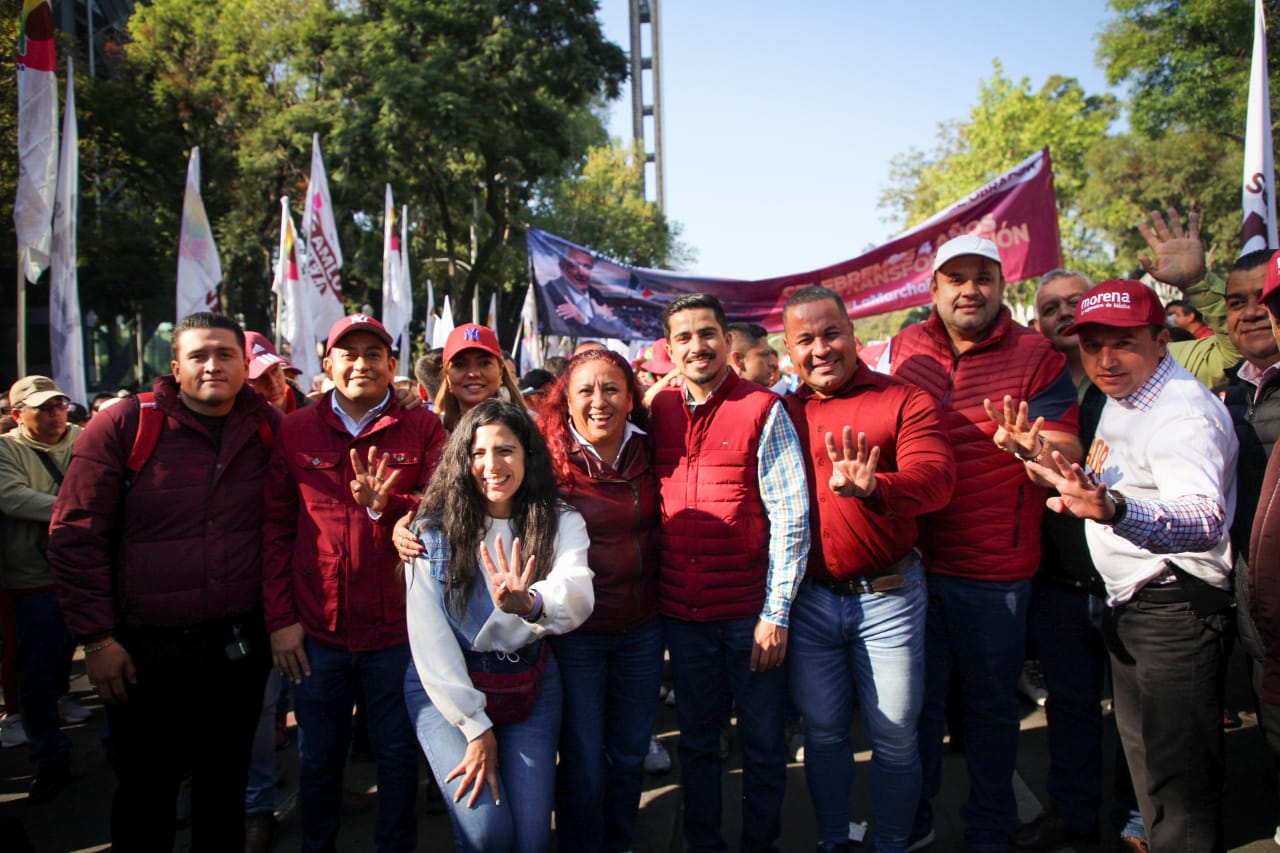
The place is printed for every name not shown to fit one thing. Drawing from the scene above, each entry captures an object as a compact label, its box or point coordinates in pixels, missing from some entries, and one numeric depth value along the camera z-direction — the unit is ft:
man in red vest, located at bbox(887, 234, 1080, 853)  10.15
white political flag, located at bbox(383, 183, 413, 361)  43.45
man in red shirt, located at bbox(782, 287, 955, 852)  9.64
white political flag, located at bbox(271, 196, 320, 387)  32.94
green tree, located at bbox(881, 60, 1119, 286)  94.12
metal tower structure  316.77
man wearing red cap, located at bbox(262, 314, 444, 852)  10.19
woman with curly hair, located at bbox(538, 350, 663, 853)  9.89
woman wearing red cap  13.06
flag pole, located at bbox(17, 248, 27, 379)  23.34
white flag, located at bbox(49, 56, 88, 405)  24.94
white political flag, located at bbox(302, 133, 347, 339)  33.86
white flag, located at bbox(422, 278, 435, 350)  59.88
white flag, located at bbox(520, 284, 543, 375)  59.06
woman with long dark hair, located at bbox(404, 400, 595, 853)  8.77
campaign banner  19.62
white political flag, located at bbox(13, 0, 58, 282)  22.82
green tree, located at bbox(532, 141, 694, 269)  120.37
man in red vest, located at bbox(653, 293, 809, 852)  9.82
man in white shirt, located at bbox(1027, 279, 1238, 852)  8.66
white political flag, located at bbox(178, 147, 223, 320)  29.25
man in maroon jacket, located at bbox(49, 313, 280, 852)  9.70
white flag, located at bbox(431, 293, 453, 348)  39.50
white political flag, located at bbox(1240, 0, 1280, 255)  16.47
